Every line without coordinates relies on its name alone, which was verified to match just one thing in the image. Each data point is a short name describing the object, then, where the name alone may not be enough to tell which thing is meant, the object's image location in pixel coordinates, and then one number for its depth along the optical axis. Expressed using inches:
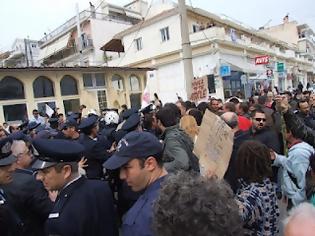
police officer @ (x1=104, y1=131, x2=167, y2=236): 57.8
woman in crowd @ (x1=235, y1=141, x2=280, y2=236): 65.7
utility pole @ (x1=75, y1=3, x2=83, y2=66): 714.7
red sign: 547.2
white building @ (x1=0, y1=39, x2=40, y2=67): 1096.0
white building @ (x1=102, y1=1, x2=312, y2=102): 658.9
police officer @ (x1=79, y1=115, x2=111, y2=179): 118.7
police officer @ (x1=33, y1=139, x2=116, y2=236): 61.9
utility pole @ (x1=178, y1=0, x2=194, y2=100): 269.6
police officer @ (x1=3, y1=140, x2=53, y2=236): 74.8
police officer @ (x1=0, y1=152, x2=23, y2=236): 65.0
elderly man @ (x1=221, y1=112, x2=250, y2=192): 99.9
